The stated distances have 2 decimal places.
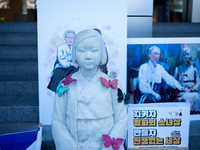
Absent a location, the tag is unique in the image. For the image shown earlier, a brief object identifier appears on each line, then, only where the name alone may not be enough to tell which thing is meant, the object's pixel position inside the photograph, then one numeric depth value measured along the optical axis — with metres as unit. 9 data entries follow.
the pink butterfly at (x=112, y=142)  1.54
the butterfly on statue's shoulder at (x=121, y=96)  1.68
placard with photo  2.79
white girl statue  1.54
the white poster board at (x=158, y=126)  2.24
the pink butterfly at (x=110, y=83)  1.62
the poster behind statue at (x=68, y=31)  2.52
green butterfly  1.63
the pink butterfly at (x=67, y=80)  1.63
